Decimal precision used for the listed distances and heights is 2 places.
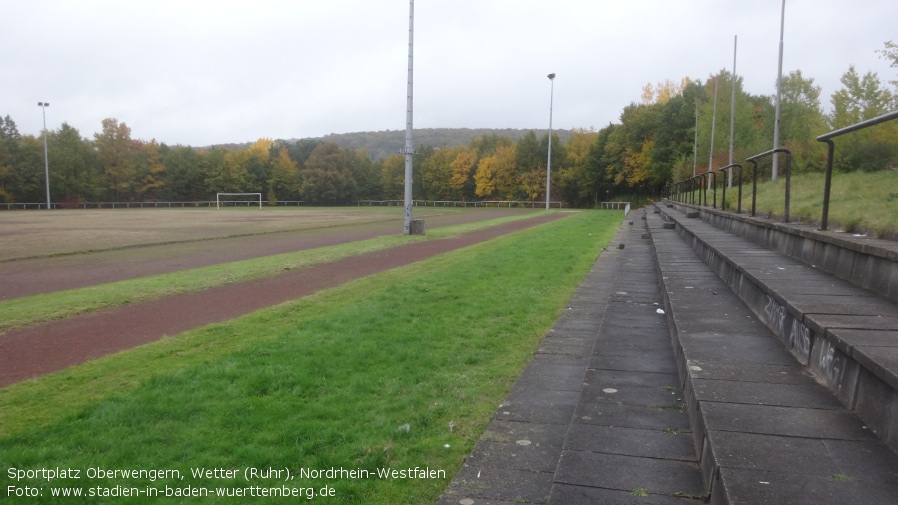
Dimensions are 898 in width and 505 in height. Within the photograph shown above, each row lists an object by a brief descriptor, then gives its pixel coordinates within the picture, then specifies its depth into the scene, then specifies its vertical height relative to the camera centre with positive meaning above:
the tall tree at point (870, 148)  9.67 +0.93
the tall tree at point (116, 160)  80.50 +3.39
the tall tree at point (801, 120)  21.75 +4.33
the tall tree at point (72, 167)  74.00 +2.17
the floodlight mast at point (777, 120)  20.04 +2.56
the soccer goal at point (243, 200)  87.56 -1.86
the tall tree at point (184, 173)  85.56 +1.90
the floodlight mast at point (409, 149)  22.48 +1.60
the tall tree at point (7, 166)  68.38 +1.91
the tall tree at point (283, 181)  93.00 +1.13
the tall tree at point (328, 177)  89.44 +1.74
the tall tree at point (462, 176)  90.12 +2.30
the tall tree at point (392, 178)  93.56 +1.90
